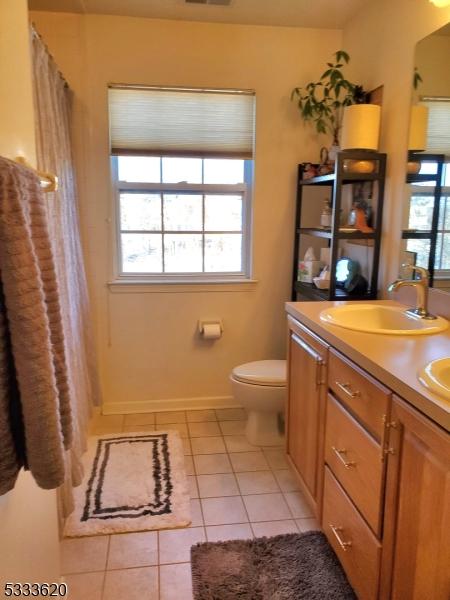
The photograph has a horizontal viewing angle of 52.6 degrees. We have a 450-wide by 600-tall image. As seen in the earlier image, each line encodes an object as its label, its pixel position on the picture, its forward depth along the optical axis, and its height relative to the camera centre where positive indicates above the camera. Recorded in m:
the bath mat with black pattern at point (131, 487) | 1.95 -1.25
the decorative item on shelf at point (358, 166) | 2.25 +0.29
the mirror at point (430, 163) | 1.82 +0.26
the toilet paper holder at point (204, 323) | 2.96 -0.64
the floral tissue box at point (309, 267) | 2.75 -0.25
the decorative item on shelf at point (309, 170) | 2.70 +0.32
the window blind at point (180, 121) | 2.68 +0.60
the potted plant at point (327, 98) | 2.54 +0.74
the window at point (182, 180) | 2.70 +0.27
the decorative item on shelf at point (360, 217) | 2.36 +0.04
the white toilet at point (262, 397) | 2.45 -0.93
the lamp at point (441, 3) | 1.78 +0.87
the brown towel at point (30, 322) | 0.79 -0.18
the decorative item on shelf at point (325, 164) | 2.57 +0.36
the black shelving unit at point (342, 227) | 2.23 +0.04
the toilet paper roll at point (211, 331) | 2.90 -0.68
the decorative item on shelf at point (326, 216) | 2.59 +0.05
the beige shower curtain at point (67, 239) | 1.84 -0.08
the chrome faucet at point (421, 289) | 1.77 -0.25
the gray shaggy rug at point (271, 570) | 1.59 -1.27
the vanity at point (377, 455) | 1.03 -0.65
